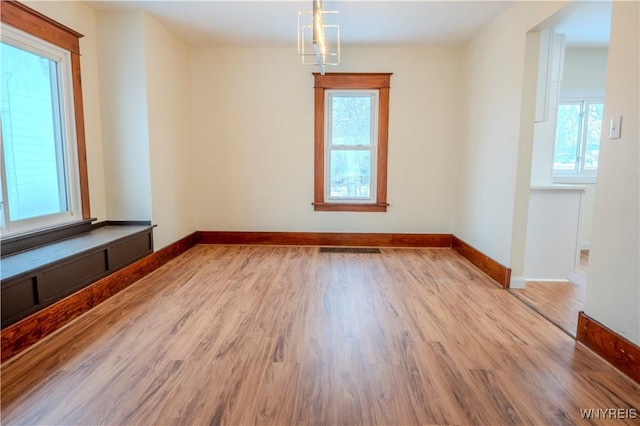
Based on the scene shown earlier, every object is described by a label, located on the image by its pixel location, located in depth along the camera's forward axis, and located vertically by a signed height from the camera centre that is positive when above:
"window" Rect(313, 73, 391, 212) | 4.55 +0.41
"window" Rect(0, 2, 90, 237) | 2.55 +0.35
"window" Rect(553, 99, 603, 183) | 4.55 +0.44
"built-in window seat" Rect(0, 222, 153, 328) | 2.03 -0.67
